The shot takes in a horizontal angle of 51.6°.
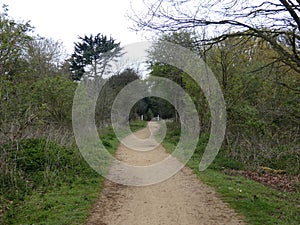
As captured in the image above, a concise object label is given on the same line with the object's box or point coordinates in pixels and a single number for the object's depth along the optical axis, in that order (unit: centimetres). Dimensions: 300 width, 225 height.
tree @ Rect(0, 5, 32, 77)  1014
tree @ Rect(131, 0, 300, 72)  611
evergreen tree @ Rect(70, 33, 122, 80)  3191
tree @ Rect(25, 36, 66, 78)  2262
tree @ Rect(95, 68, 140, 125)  2056
